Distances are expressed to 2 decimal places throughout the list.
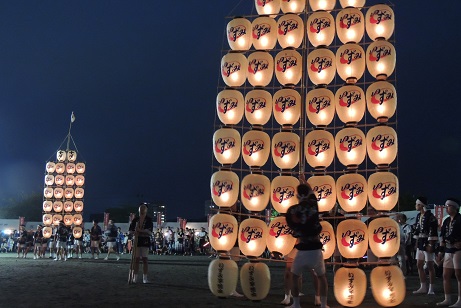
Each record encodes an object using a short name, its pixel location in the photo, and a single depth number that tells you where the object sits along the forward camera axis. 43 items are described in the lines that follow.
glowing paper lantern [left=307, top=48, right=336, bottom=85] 10.30
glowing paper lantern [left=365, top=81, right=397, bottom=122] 9.64
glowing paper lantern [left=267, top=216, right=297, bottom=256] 9.57
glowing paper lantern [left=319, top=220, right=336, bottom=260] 9.31
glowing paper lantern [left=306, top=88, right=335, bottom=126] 10.07
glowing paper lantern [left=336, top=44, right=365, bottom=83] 10.03
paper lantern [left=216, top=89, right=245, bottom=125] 10.64
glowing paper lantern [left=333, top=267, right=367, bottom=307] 8.69
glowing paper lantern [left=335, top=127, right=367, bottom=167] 9.66
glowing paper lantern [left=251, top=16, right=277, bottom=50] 10.97
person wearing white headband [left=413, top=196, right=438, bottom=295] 10.38
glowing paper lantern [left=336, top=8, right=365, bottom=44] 10.39
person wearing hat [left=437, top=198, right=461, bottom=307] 8.77
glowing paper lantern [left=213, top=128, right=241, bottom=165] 10.36
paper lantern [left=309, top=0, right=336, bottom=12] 10.90
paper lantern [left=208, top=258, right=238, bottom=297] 9.50
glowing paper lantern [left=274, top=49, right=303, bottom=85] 10.51
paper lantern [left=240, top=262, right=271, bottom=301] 9.22
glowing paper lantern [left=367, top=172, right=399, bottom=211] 9.17
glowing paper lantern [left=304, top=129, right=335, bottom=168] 9.84
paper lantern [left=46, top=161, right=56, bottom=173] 30.44
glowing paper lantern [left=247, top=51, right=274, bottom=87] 10.72
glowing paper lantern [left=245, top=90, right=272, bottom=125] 10.48
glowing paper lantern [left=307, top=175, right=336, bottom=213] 9.57
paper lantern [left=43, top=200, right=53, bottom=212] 29.78
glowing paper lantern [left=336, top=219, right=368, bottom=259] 9.06
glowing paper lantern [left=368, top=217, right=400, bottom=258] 8.91
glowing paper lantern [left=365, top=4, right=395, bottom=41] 10.17
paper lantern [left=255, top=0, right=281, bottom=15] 11.30
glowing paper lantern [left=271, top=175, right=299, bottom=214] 9.73
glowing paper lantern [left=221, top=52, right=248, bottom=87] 10.82
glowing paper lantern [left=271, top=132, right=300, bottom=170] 10.05
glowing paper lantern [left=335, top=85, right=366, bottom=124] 9.89
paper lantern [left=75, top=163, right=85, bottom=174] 30.86
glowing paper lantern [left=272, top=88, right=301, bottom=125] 10.32
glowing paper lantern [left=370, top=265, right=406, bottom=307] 8.52
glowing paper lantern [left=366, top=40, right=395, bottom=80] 9.83
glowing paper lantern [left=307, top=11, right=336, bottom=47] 10.66
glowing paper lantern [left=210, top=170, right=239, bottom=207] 10.18
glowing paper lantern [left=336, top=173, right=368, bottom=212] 9.35
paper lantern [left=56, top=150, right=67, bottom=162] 31.12
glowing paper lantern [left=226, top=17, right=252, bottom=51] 11.09
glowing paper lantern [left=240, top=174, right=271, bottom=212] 9.98
